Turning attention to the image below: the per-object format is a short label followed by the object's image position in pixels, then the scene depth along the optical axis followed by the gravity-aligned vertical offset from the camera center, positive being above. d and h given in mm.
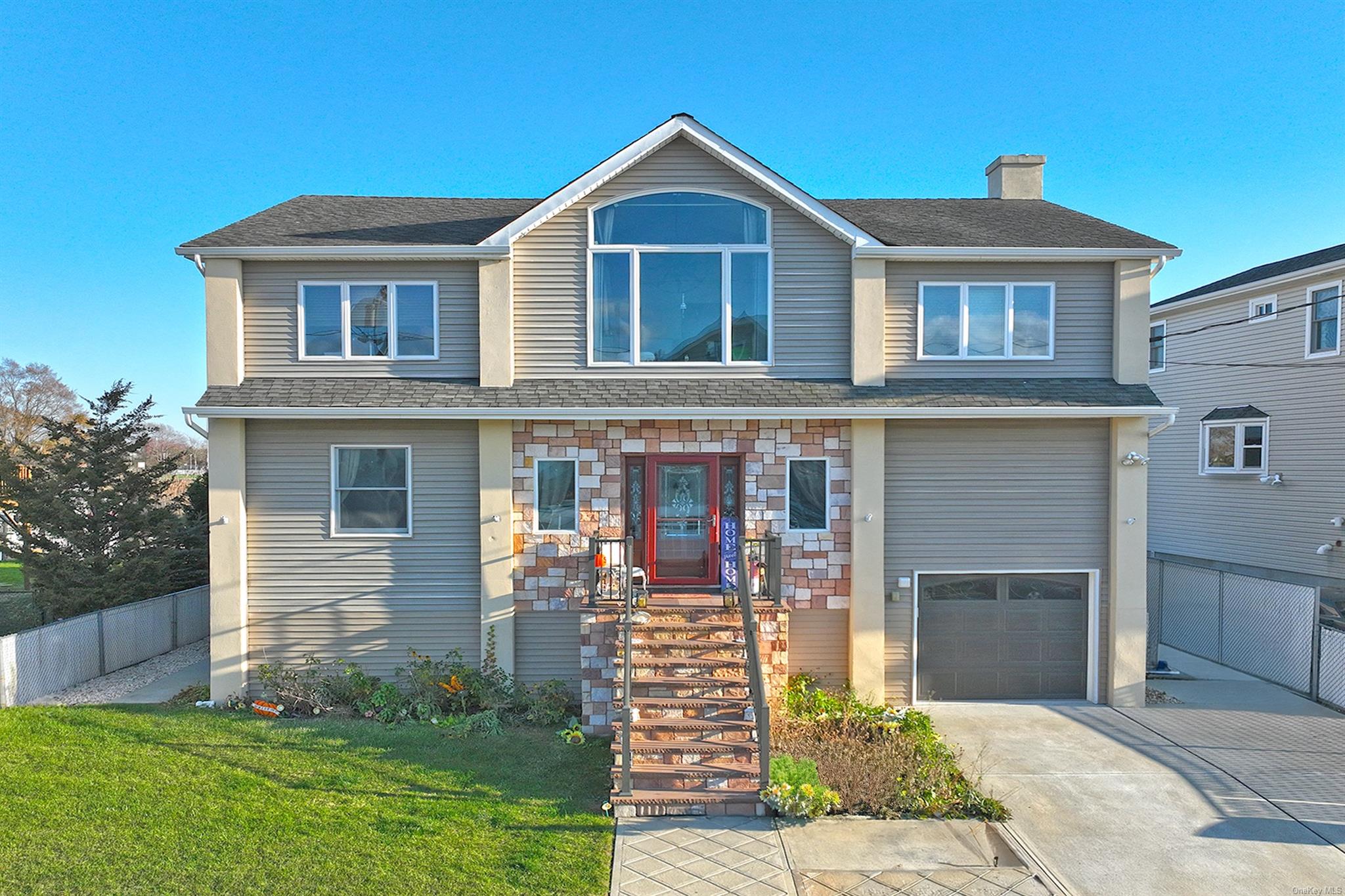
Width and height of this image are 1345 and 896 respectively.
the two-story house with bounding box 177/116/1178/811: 10312 -72
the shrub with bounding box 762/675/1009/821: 7113 -3666
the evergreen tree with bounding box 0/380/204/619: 12906 -1596
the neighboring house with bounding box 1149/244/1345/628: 14258 +140
